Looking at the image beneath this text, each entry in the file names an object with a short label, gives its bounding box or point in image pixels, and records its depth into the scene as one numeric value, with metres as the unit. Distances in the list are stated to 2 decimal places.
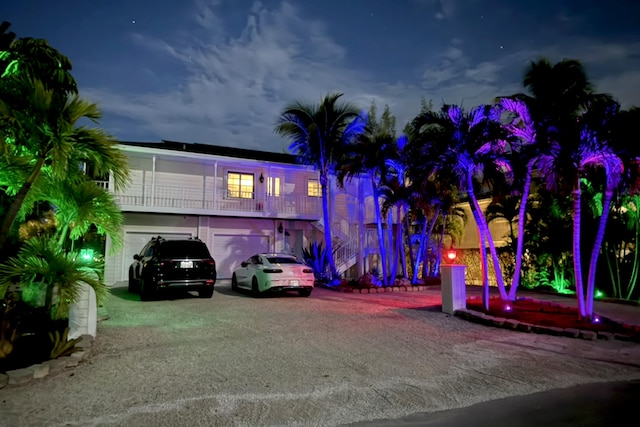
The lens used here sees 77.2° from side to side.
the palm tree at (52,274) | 5.39
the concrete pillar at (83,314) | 6.20
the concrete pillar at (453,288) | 9.78
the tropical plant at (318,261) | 18.19
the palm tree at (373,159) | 15.46
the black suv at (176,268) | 11.56
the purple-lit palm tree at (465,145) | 9.80
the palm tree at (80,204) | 6.29
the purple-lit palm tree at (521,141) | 9.56
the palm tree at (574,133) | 7.91
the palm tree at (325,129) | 16.81
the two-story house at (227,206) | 18.08
